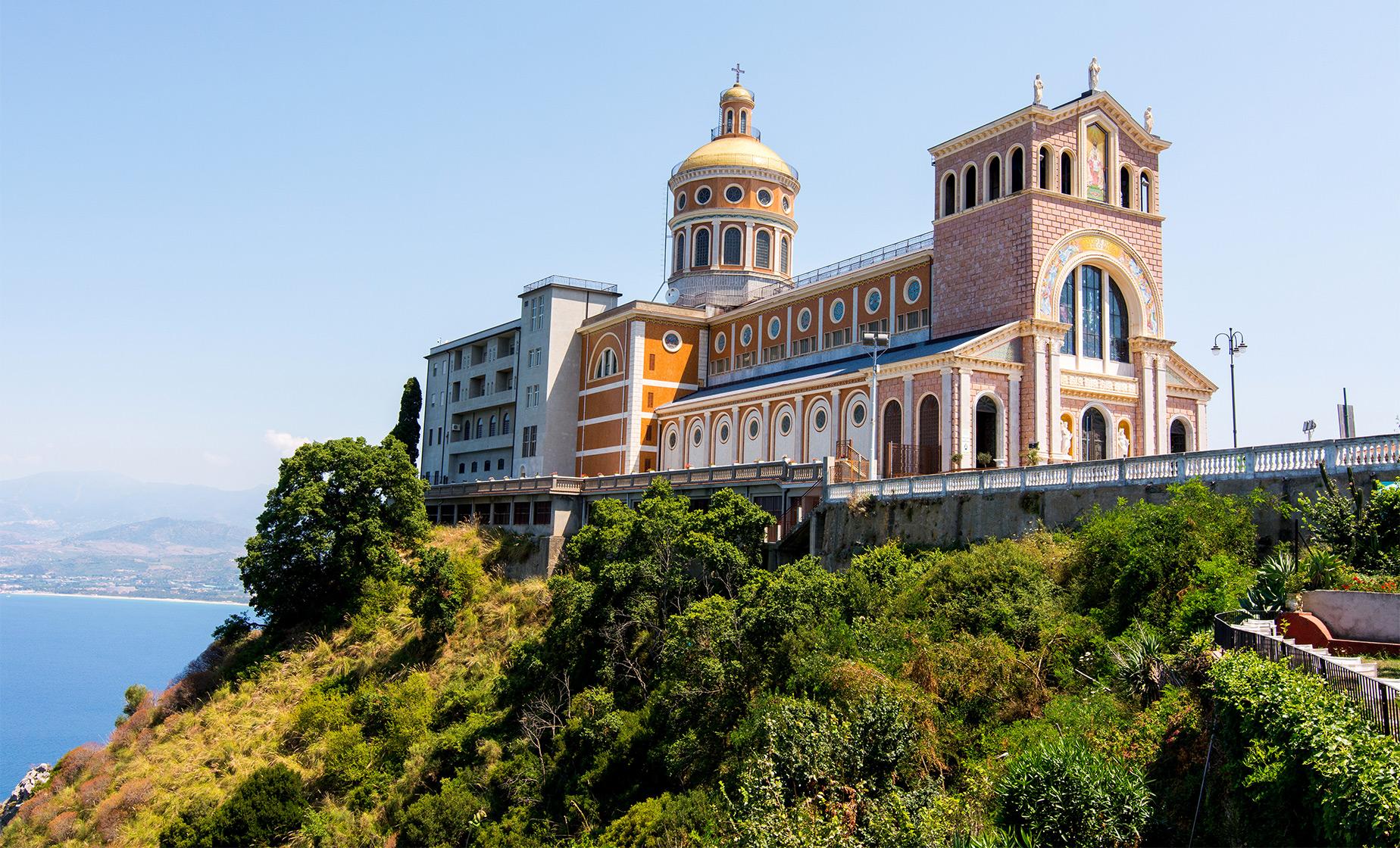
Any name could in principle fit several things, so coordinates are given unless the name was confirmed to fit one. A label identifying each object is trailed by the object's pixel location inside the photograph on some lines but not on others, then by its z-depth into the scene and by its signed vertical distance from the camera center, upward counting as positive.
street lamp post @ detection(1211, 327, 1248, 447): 34.12 +5.87
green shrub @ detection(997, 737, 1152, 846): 14.02 -3.48
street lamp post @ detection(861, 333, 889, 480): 33.03 +5.61
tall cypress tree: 72.19 +6.57
